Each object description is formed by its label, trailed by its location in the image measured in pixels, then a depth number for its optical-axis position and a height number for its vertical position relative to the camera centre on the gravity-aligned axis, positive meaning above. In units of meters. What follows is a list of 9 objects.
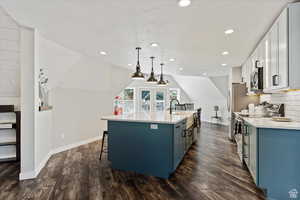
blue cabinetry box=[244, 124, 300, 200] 1.56 -0.77
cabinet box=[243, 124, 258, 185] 1.74 -0.76
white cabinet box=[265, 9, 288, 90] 1.63 +0.64
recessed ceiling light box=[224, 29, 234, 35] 2.12 +1.15
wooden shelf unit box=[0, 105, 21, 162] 2.59 -0.90
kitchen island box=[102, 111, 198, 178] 2.08 -0.78
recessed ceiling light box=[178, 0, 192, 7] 1.50 +1.16
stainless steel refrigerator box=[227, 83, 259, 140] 3.80 +0.03
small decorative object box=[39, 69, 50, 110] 2.45 +0.16
